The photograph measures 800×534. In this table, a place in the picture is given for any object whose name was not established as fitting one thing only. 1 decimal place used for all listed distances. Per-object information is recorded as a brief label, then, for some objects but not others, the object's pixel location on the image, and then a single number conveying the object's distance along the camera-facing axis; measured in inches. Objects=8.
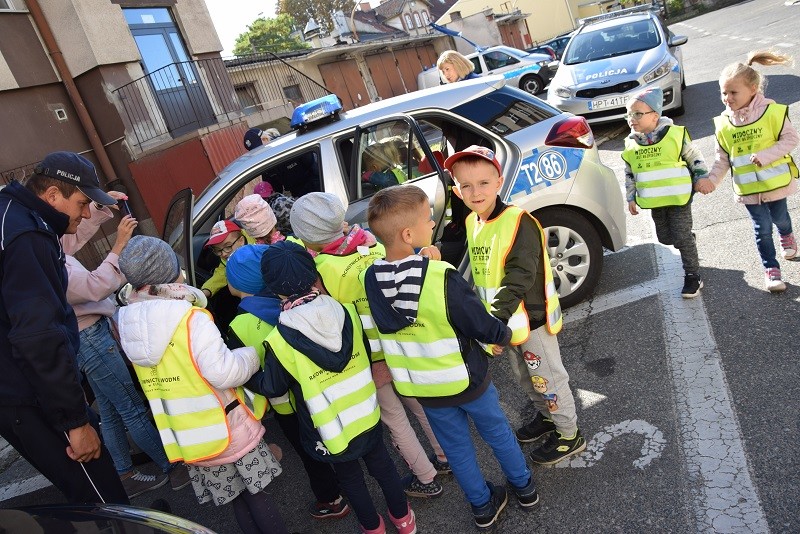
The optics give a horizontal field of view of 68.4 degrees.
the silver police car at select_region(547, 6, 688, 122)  340.5
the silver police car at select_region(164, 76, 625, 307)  151.6
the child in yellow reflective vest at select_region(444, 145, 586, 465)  97.9
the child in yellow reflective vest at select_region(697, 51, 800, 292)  135.3
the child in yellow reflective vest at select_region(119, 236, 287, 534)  92.9
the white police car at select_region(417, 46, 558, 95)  699.4
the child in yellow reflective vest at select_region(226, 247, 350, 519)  105.8
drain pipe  430.6
